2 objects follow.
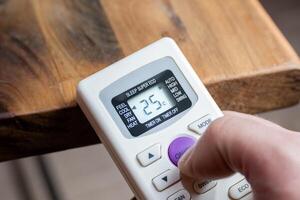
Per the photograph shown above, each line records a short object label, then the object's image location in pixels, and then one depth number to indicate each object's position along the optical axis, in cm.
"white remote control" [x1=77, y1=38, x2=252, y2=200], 35
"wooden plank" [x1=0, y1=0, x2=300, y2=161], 36
